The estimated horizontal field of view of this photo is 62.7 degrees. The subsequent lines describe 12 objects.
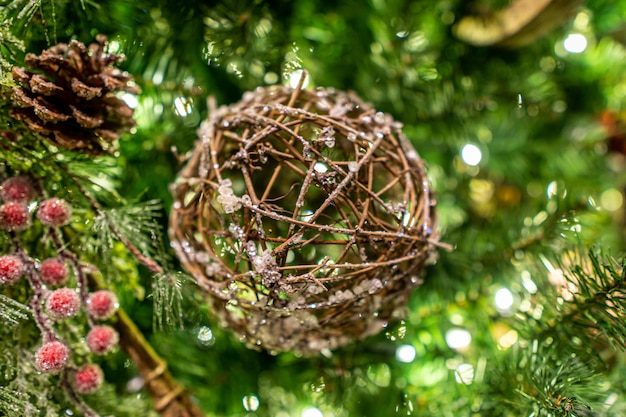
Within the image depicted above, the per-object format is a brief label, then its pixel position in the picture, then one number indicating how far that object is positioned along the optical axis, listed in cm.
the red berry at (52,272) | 42
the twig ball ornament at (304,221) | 39
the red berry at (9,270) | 39
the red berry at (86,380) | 43
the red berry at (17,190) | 43
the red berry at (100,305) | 43
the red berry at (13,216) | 41
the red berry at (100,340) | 42
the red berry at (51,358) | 38
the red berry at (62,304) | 39
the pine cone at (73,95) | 40
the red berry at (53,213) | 42
